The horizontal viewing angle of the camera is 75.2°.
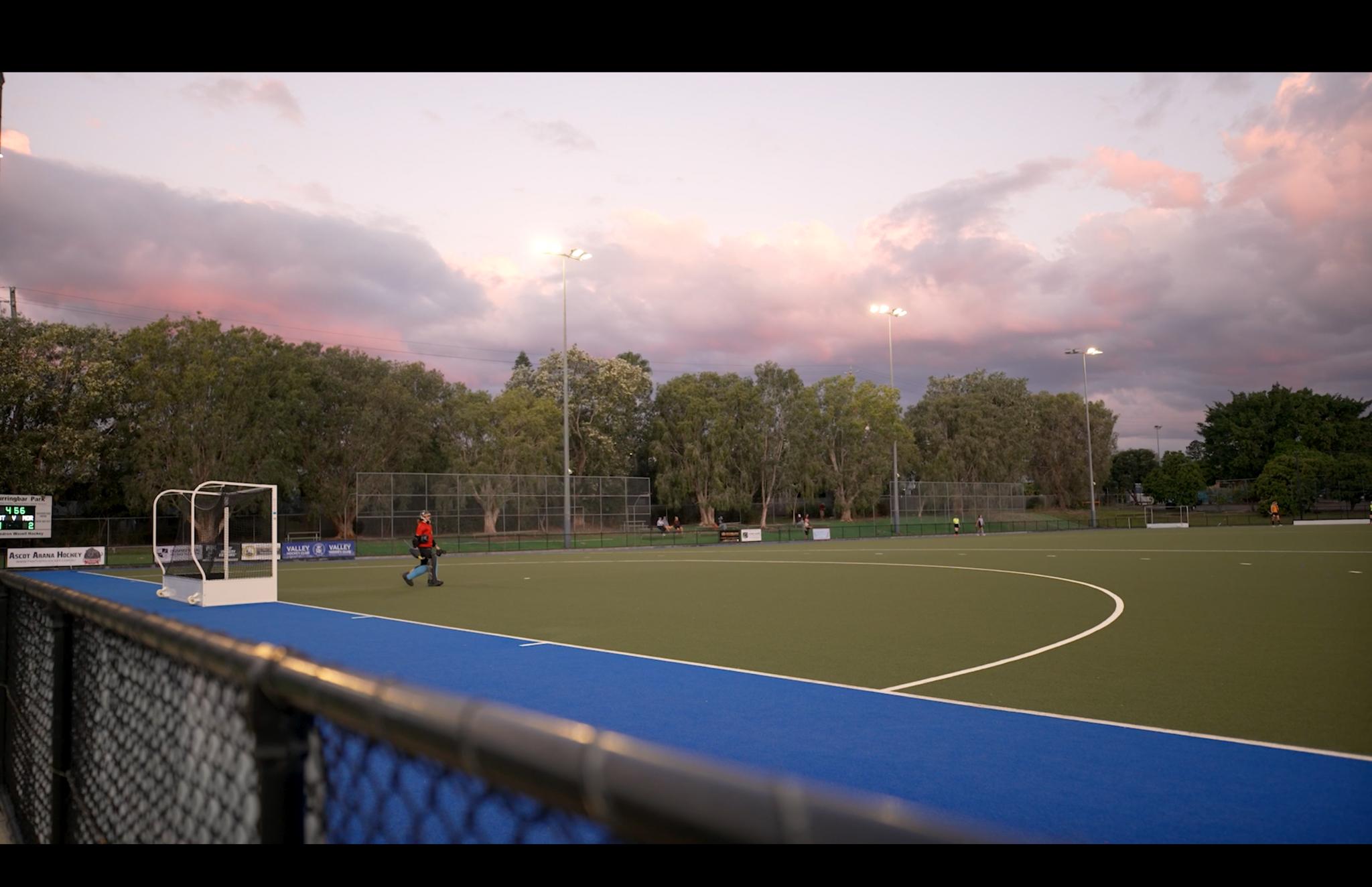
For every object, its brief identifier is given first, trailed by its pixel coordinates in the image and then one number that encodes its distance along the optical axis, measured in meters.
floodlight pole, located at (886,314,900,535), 55.84
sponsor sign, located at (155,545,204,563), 20.12
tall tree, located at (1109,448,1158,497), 152.88
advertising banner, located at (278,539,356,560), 35.06
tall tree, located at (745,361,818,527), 74.19
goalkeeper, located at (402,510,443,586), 20.75
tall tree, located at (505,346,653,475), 70.25
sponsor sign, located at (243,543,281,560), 32.09
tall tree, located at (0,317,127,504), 40.47
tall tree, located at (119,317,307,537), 46.47
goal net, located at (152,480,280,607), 18.11
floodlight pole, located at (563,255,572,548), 38.03
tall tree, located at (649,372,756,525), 70.06
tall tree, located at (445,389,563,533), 59.09
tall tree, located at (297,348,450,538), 56.75
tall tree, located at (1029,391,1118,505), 95.69
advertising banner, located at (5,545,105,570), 28.22
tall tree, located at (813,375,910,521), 76.88
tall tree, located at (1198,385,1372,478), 96.88
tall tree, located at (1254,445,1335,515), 77.31
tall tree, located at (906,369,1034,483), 89.31
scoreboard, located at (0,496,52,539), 26.66
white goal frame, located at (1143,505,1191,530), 62.22
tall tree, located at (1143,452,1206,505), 107.06
